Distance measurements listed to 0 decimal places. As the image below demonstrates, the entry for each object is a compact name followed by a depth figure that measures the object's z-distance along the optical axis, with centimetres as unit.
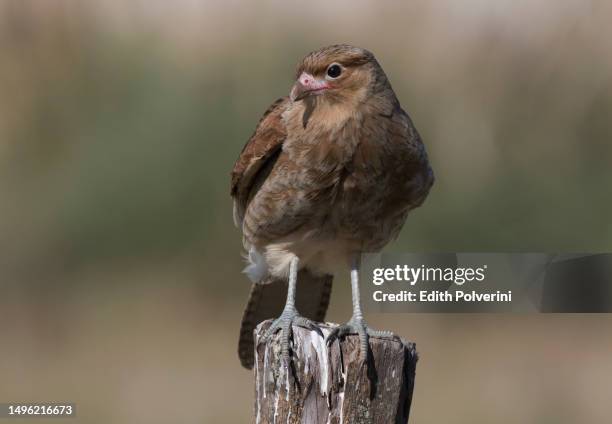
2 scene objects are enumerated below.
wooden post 810
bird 989
